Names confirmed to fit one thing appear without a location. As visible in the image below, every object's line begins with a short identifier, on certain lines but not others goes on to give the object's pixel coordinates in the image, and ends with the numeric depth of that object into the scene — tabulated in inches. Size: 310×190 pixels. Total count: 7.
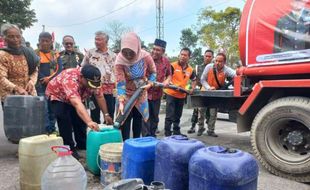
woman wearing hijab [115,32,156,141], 152.4
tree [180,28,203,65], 2042.3
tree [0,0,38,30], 913.5
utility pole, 1310.3
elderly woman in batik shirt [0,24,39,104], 158.1
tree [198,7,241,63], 934.2
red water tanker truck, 135.9
